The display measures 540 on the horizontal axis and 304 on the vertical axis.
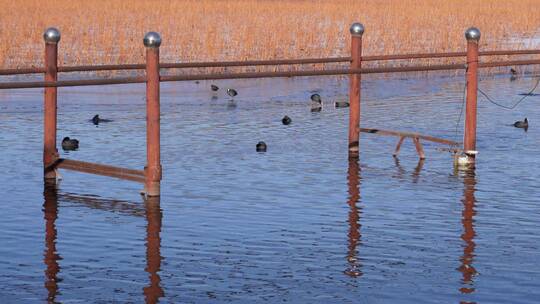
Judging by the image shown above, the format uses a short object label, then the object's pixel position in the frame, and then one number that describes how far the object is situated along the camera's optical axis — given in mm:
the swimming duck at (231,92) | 21219
